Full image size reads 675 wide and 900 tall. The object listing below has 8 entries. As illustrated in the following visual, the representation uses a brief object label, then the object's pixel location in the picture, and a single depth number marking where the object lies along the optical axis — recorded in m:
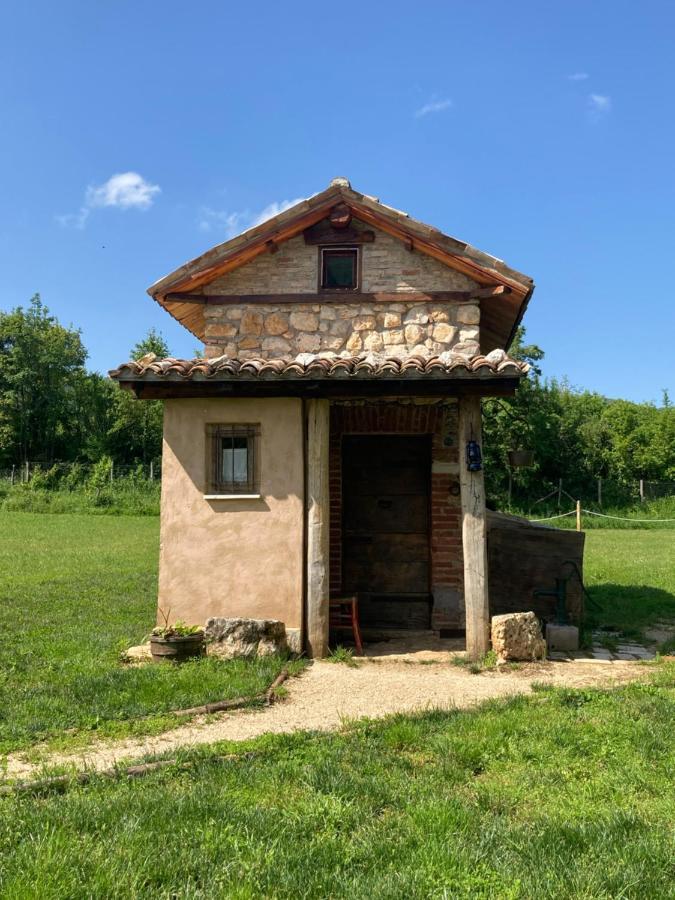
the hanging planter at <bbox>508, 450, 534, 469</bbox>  9.50
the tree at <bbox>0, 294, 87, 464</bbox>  45.78
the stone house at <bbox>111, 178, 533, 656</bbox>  7.44
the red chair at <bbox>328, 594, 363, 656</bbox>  8.02
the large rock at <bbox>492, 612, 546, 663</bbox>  7.16
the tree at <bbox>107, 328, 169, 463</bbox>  43.38
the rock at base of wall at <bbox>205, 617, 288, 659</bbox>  6.96
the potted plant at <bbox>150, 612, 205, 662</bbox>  6.80
